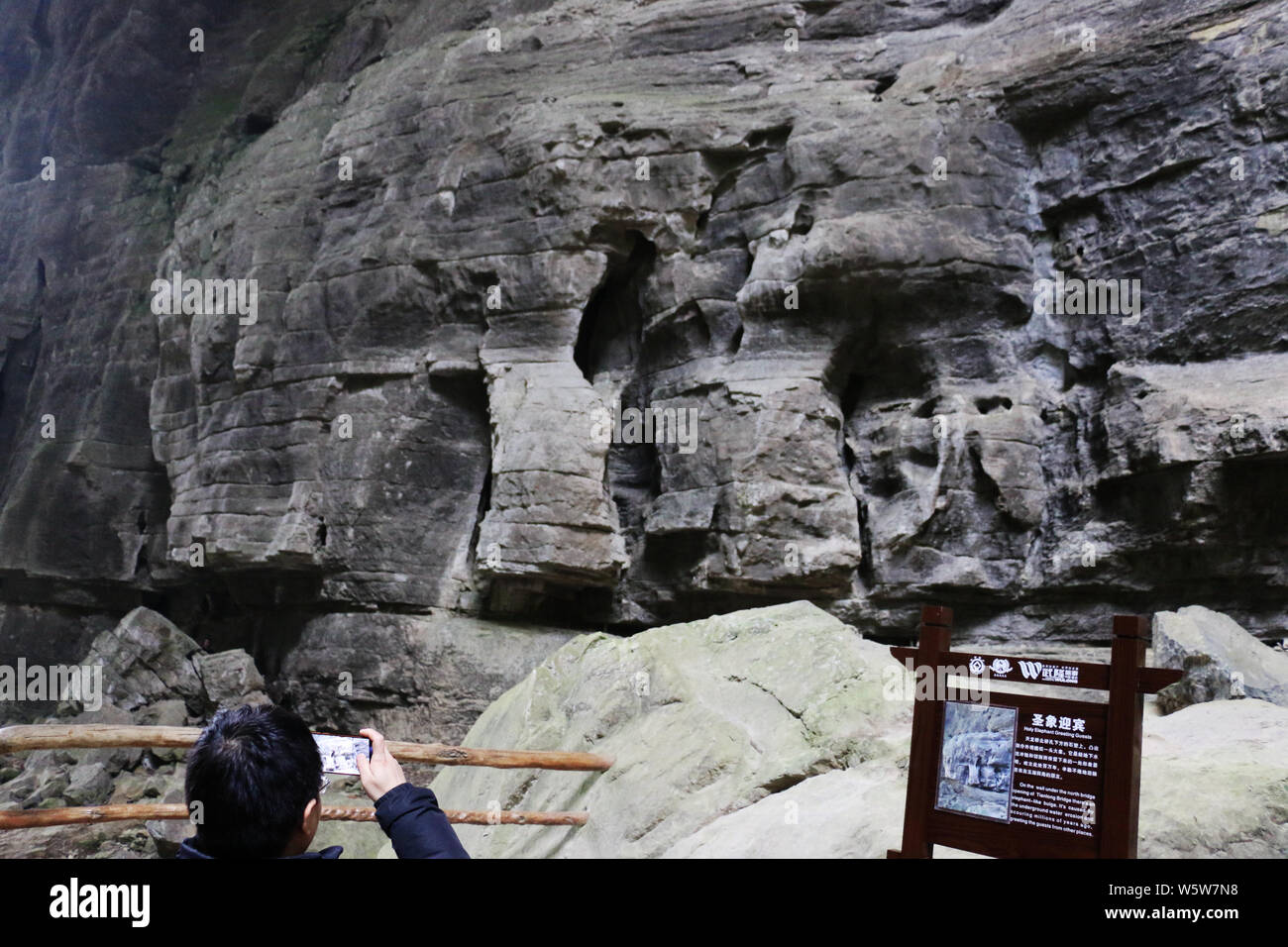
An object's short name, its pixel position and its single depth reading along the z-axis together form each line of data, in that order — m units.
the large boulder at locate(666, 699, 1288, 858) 4.11
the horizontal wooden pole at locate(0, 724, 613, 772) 4.95
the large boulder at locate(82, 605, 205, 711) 13.92
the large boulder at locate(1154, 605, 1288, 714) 6.71
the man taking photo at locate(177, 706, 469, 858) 2.31
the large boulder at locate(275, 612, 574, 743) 11.48
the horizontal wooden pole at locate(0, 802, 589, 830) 5.17
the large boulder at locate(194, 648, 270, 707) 13.29
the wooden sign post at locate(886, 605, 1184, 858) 3.50
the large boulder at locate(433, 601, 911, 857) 5.58
